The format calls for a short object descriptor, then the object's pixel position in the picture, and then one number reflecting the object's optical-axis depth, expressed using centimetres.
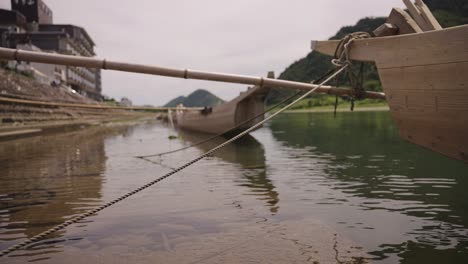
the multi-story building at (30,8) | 7106
